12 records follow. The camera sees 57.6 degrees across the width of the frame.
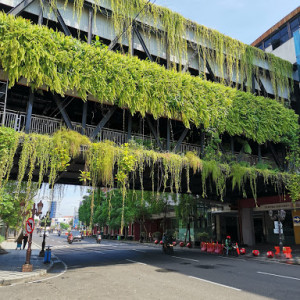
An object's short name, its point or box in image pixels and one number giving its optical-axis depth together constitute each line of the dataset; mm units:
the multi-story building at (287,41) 24812
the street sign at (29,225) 13844
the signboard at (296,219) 24627
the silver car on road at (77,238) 53925
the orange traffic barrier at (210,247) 25102
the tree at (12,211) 17652
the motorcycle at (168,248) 23438
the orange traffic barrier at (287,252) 18909
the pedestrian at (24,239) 29648
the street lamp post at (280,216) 19962
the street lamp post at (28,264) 13244
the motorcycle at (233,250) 22138
